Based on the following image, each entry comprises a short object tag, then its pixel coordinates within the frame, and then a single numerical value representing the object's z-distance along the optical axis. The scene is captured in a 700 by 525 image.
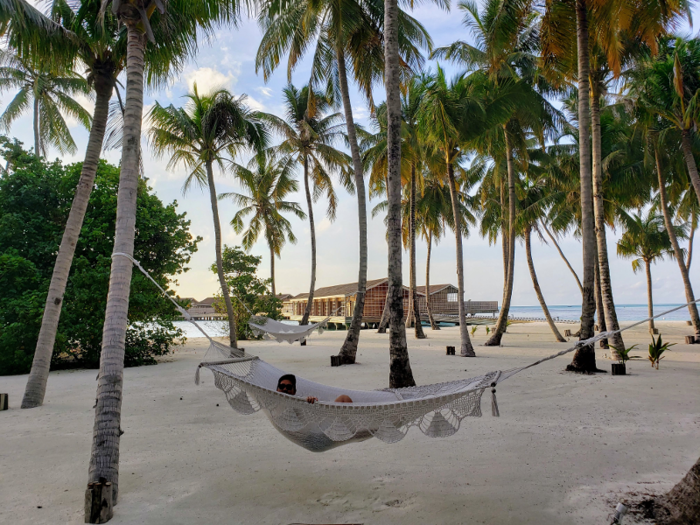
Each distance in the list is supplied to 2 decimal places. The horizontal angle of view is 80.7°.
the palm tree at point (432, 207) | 16.67
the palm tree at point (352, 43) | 7.88
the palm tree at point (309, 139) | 13.24
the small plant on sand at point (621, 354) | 6.51
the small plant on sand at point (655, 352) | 6.52
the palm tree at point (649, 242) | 16.51
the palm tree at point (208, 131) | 9.58
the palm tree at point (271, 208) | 15.21
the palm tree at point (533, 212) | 11.34
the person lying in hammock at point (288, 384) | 3.29
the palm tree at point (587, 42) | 6.12
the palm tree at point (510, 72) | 7.32
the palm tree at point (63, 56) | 4.49
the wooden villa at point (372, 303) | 24.56
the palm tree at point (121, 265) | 2.34
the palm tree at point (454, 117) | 8.30
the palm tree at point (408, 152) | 11.11
